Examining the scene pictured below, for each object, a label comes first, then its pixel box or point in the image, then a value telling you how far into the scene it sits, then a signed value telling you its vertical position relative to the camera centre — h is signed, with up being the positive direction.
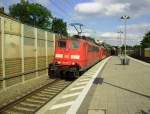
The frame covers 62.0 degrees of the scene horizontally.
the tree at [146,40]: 50.61 +6.10
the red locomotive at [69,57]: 8.16 -0.13
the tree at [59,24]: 36.68 +9.25
